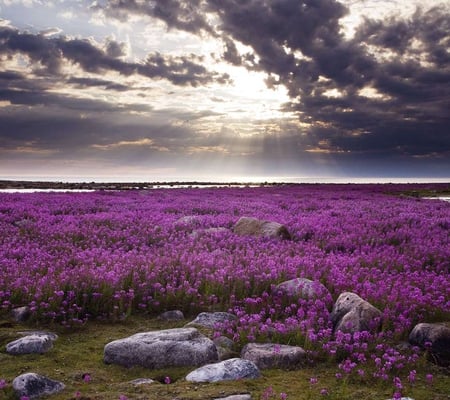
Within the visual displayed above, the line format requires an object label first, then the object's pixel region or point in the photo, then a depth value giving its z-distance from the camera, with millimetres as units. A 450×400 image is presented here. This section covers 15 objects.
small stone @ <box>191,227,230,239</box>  14109
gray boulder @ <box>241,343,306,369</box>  5324
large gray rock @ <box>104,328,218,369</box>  5215
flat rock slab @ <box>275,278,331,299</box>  7797
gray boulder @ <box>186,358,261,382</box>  4719
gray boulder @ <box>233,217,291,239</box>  14195
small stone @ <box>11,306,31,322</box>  7062
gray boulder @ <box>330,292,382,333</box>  6273
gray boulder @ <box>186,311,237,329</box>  6848
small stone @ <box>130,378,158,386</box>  4617
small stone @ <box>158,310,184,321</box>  7457
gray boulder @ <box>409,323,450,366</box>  5547
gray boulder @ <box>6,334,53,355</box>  5574
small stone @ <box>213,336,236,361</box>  5641
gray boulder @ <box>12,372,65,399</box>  4273
